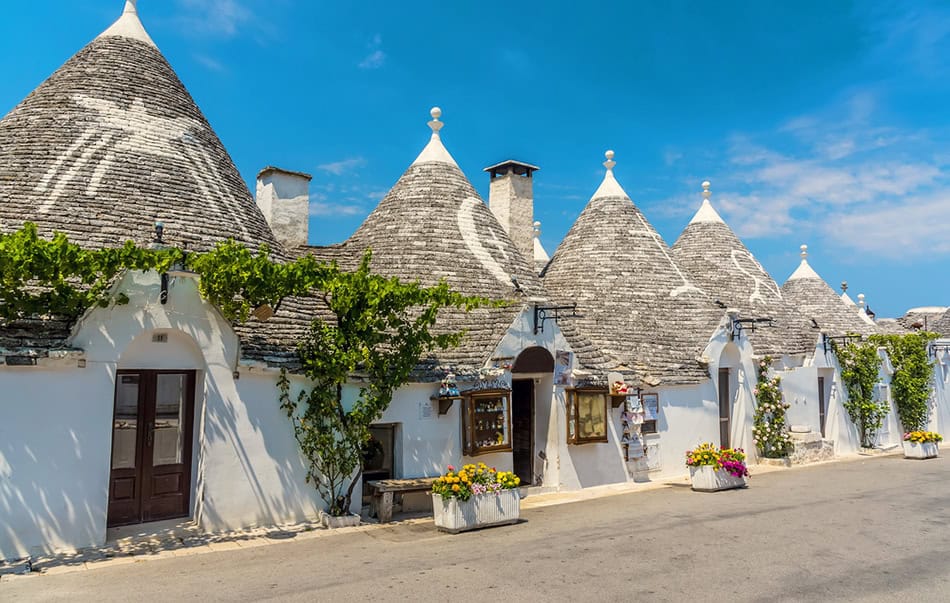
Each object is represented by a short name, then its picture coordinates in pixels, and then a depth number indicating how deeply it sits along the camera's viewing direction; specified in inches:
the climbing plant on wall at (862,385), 831.1
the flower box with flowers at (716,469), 535.2
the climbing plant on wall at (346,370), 406.9
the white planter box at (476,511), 388.2
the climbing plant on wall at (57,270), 309.1
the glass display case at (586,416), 539.5
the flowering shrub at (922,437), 762.2
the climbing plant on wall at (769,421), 705.0
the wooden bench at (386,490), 423.4
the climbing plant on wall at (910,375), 910.4
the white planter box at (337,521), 403.9
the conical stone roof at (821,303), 979.9
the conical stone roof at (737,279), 787.3
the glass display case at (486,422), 481.4
